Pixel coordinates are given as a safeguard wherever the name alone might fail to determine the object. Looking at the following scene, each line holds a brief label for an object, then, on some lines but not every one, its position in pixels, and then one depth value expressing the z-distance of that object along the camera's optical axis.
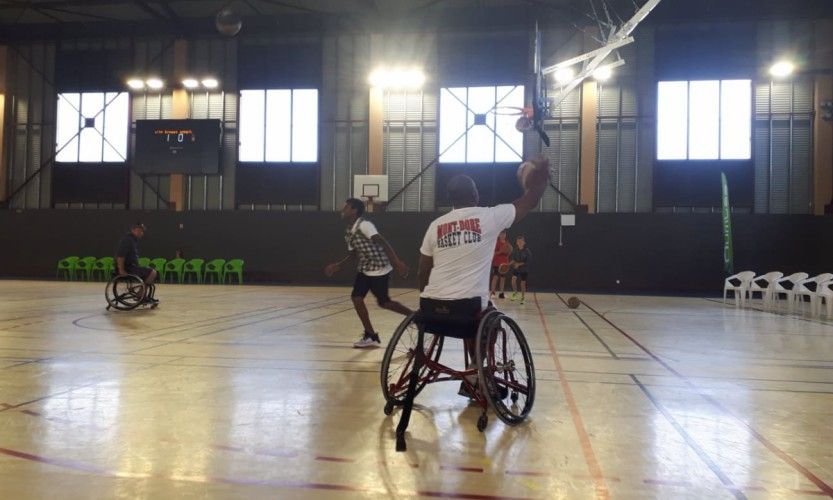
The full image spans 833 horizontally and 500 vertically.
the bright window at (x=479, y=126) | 20.52
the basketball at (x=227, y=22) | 15.54
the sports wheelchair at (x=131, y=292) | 9.80
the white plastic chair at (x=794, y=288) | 11.78
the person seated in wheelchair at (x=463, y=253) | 3.40
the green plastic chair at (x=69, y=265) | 21.02
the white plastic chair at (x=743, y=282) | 13.06
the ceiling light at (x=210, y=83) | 21.86
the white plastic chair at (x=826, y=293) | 10.35
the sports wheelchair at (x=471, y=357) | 3.20
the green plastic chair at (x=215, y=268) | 20.63
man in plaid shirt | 6.09
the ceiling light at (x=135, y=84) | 22.00
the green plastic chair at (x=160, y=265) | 20.34
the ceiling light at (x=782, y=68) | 18.78
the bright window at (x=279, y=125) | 21.55
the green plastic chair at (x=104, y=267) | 20.70
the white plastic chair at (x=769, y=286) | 12.04
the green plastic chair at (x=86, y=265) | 20.78
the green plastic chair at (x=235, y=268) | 20.70
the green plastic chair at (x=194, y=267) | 20.44
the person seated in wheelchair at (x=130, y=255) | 9.59
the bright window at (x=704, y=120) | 19.45
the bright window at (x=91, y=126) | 22.36
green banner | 17.62
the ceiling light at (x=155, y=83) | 22.00
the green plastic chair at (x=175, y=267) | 20.39
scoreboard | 21.34
